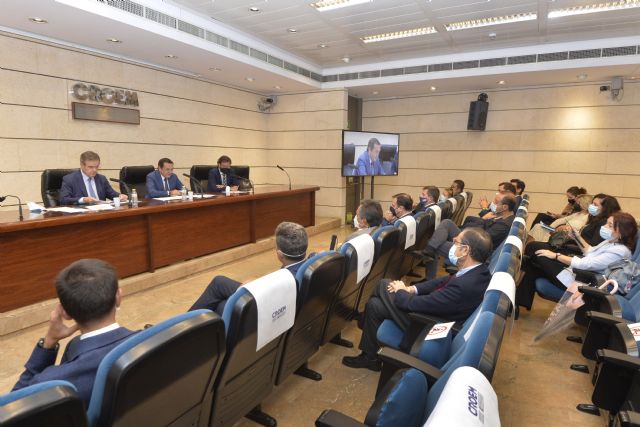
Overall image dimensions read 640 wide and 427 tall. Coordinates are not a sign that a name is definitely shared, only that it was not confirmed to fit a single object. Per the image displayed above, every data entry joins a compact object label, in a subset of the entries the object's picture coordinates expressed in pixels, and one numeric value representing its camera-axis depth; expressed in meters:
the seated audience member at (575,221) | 4.59
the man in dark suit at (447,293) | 2.07
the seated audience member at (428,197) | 5.26
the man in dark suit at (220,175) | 6.16
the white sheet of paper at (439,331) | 1.72
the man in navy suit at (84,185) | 4.16
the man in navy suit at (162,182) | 5.08
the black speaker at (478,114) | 7.71
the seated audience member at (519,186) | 6.49
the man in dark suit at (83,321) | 1.21
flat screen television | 7.66
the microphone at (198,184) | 5.29
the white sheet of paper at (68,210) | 3.55
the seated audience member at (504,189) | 5.20
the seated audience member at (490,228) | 3.75
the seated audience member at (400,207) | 3.89
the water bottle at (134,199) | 4.11
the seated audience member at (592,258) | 2.97
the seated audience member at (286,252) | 2.11
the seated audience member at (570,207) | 5.71
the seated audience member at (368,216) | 3.49
